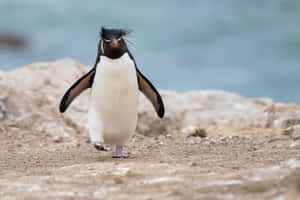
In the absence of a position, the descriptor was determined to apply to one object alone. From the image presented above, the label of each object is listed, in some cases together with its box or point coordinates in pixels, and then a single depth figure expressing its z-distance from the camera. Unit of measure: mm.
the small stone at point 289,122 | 19778
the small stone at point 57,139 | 18130
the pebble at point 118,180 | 7145
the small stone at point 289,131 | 15805
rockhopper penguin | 10766
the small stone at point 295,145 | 12063
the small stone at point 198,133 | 16906
